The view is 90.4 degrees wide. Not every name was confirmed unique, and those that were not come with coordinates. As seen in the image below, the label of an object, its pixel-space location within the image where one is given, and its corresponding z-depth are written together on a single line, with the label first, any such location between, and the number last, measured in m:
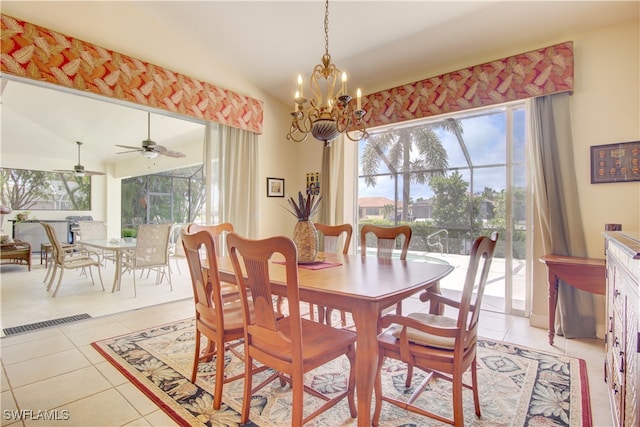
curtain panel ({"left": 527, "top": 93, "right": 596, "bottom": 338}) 2.89
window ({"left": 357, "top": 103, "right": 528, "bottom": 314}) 3.44
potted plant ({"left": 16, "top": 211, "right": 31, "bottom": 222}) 7.28
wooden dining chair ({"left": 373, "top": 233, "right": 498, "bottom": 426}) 1.45
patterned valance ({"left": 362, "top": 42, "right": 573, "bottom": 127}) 2.91
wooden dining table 1.44
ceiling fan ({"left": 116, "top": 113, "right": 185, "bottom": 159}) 4.82
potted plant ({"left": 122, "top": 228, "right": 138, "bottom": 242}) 6.23
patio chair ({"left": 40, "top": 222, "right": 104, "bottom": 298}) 4.27
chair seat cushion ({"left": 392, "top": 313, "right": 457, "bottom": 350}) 1.55
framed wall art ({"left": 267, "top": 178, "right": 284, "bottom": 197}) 4.73
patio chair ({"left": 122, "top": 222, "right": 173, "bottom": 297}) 4.38
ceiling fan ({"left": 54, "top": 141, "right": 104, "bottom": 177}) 7.24
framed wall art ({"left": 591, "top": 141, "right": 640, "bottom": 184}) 2.68
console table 2.51
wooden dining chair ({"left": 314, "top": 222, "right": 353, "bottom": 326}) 2.76
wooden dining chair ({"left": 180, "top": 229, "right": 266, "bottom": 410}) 1.75
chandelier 2.16
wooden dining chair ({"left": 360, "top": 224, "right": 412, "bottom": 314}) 2.64
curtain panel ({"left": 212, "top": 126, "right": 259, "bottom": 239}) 4.14
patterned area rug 1.74
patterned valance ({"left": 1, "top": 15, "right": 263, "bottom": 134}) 2.59
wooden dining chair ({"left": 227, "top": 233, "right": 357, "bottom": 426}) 1.41
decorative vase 2.24
